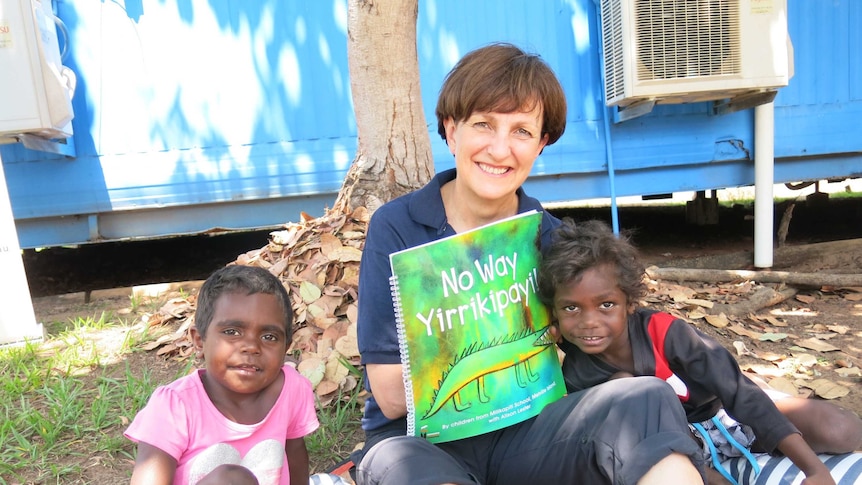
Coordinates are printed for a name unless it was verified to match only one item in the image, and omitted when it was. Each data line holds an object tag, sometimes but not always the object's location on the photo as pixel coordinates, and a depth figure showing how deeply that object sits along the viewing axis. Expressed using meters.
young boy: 1.69
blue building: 4.56
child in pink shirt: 1.53
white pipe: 4.52
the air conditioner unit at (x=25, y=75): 3.71
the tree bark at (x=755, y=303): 3.66
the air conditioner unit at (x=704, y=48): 4.06
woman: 1.46
